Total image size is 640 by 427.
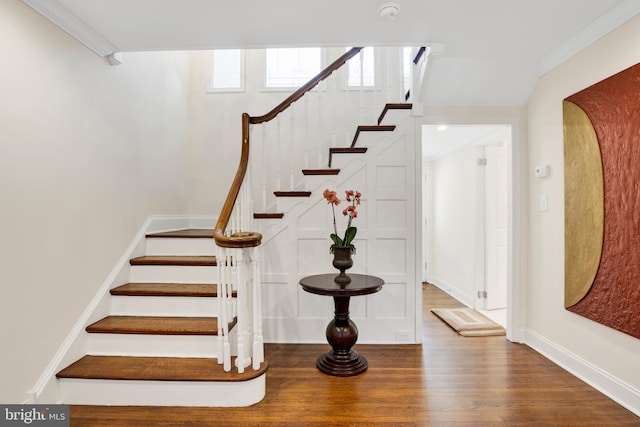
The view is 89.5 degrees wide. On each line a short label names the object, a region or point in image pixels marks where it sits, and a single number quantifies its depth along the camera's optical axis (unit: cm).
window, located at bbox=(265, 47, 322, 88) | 403
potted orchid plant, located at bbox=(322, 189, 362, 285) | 253
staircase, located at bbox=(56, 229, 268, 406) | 196
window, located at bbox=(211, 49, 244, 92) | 401
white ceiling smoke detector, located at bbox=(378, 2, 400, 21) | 194
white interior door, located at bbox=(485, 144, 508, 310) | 409
